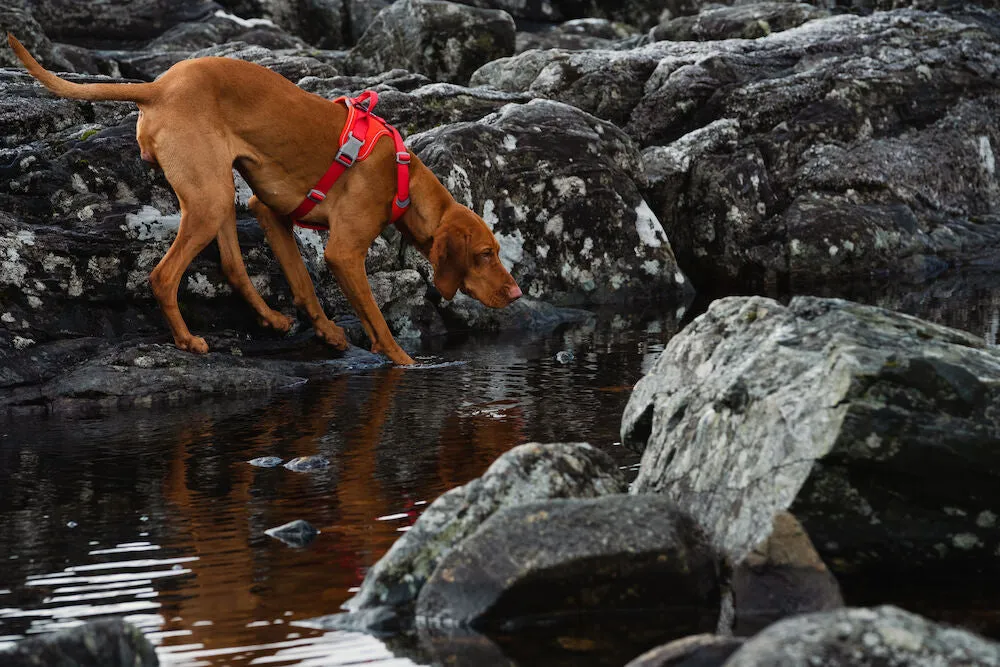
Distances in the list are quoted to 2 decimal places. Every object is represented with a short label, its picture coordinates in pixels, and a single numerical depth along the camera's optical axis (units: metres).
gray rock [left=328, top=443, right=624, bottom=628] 8.62
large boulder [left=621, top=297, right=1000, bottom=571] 8.48
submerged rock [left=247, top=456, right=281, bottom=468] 13.63
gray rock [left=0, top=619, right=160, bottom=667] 6.72
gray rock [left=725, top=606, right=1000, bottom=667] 5.69
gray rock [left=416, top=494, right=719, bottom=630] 8.08
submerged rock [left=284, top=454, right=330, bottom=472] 13.36
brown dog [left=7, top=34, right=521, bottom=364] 19.08
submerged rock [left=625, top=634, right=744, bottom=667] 6.43
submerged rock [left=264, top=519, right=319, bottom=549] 10.28
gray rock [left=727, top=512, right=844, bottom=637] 8.22
